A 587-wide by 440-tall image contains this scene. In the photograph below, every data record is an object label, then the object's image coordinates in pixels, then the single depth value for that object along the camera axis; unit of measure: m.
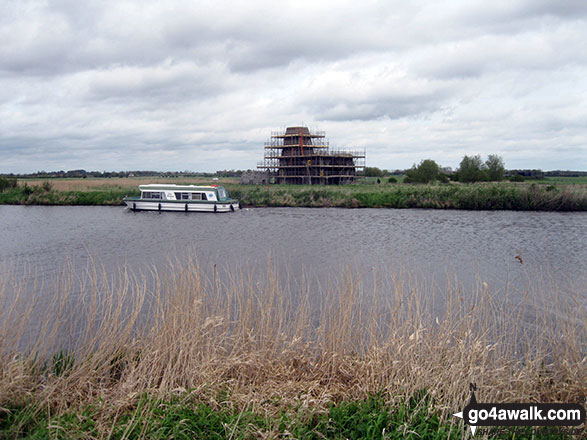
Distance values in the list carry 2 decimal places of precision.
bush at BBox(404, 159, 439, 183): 69.69
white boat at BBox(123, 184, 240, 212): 42.16
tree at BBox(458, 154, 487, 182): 72.69
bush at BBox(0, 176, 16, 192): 55.18
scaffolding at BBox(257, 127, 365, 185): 81.06
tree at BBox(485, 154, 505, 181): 75.56
